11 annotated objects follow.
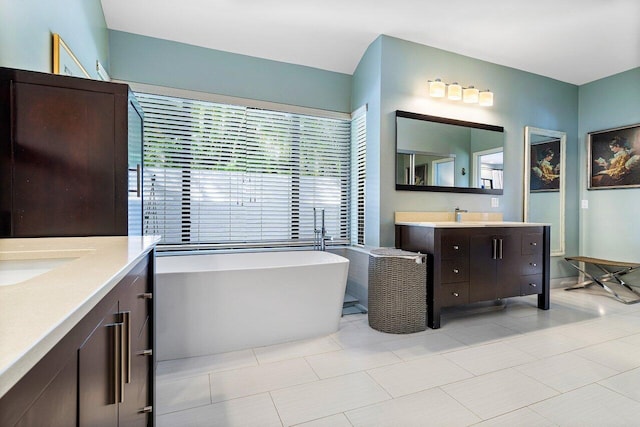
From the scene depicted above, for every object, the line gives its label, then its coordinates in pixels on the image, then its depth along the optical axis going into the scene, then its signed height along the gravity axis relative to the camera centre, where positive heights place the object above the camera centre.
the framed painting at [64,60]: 1.77 +0.89
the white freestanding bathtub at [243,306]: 2.17 -0.70
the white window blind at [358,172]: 3.48 +0.43
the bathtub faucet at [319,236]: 3.42 -0.28
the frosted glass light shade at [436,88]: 3.33 +1.28
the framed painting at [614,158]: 3.81 +0.67
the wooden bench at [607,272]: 3.58 -0.74
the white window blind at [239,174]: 2.99 +0.38
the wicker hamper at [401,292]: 2.63 -0.68
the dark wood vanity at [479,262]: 2.75 -0.47
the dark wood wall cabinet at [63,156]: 1.34 +0.24
